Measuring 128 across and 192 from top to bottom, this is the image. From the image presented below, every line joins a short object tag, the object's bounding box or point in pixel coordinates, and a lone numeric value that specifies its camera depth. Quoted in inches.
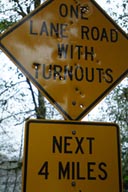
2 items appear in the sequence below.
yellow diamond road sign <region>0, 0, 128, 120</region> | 111.2
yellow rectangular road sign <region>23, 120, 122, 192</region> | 102.5
